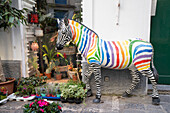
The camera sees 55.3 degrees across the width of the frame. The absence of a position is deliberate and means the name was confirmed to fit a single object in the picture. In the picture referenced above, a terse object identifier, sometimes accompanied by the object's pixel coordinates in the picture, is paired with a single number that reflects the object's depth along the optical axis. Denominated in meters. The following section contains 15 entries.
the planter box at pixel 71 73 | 5.42
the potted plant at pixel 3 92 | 4.14
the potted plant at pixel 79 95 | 3.91
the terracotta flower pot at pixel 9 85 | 4.30
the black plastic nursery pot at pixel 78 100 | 3.93
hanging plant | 3.96
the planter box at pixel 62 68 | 6.02
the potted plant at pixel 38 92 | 4.38
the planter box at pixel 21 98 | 4.21
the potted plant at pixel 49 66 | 5.96
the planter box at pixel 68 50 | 6.00
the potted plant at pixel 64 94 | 3.96
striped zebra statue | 3.79
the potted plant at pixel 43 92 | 4.32
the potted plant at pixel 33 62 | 5.28
